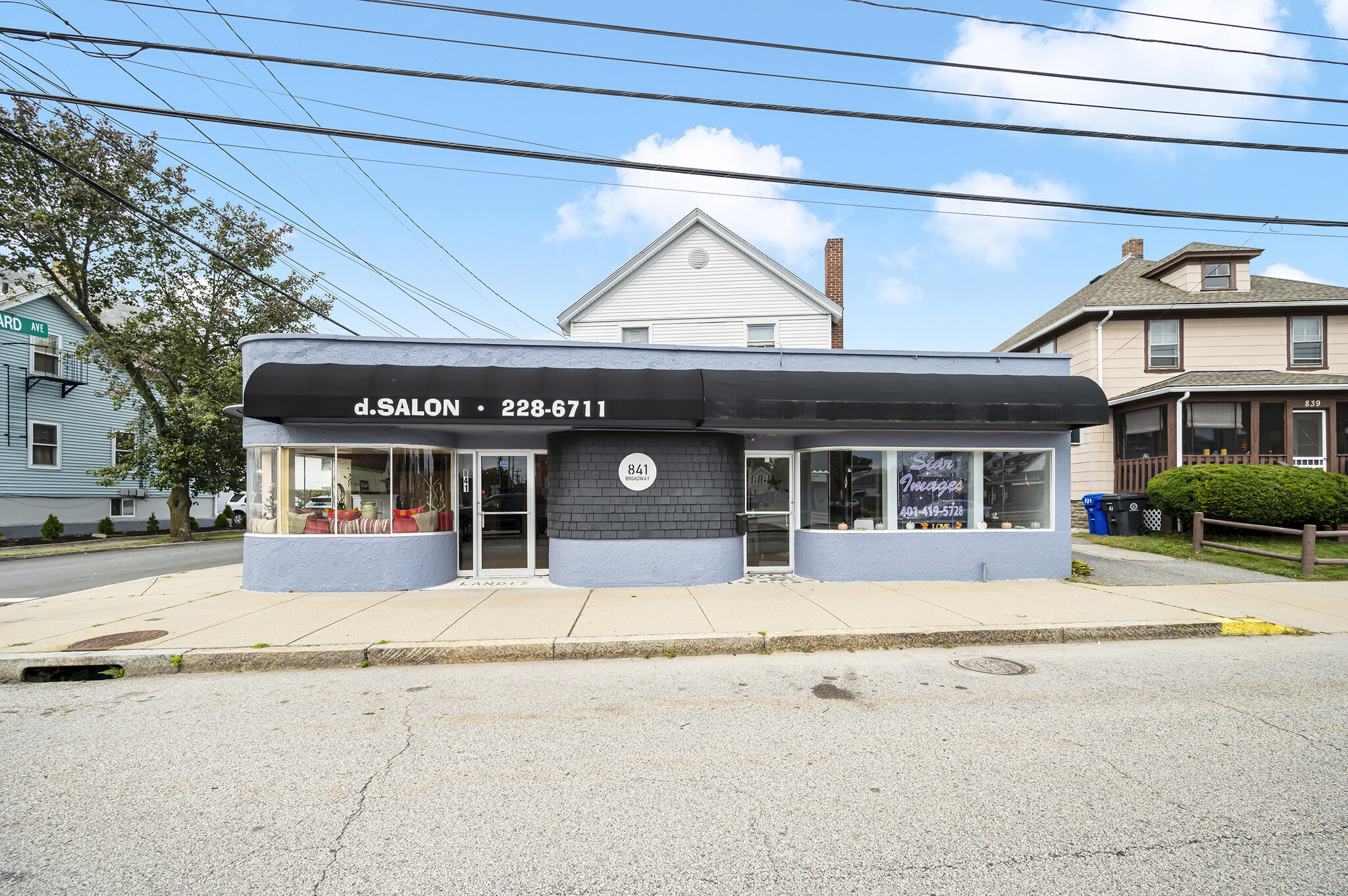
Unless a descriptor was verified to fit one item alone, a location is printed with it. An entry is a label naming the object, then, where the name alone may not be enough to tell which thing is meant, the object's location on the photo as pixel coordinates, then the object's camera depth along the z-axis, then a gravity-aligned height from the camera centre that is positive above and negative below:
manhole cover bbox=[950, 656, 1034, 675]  5.94 -2.02
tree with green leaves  20.14 +6.12
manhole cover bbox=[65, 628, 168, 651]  6.49 -1.95
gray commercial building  9.28 -0.06
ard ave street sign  13.03 +2.81
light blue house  21.92 +1.05
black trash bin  16.12 -1.41
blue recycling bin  16.64 -1.54
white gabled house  18.89 +4.81
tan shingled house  17.53 +2.83
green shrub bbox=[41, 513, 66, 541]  21.53 -2.41
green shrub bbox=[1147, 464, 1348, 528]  13.07 -0.78
